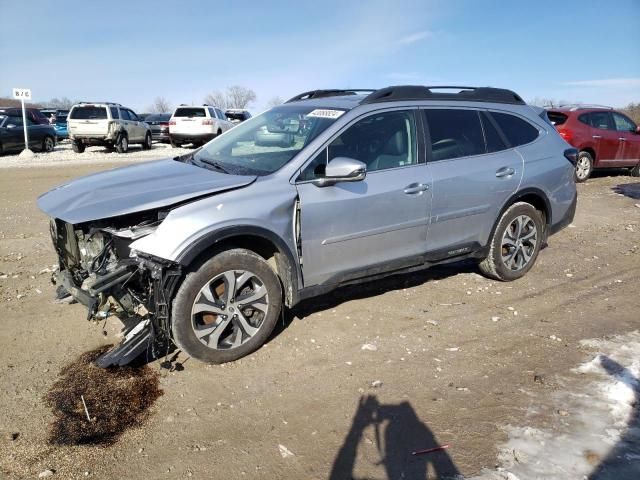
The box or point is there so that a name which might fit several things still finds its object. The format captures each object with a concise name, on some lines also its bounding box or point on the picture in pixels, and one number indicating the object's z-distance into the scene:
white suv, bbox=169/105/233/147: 21.38
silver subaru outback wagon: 3.45
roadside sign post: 19.42
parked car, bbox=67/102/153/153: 19.28
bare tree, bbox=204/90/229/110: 72.31
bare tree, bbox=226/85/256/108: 74.00
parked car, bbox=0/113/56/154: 19.00
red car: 12.40
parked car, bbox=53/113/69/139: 27.66
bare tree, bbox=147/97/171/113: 87.62
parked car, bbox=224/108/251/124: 27.22
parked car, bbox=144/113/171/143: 26.56
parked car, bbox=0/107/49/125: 19.75
